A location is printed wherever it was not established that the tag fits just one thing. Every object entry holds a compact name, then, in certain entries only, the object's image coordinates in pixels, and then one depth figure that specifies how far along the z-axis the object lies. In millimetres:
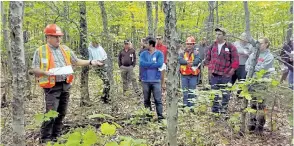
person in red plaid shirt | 5965
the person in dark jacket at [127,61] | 9969
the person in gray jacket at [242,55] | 7258
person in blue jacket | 6281
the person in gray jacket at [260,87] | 4107
